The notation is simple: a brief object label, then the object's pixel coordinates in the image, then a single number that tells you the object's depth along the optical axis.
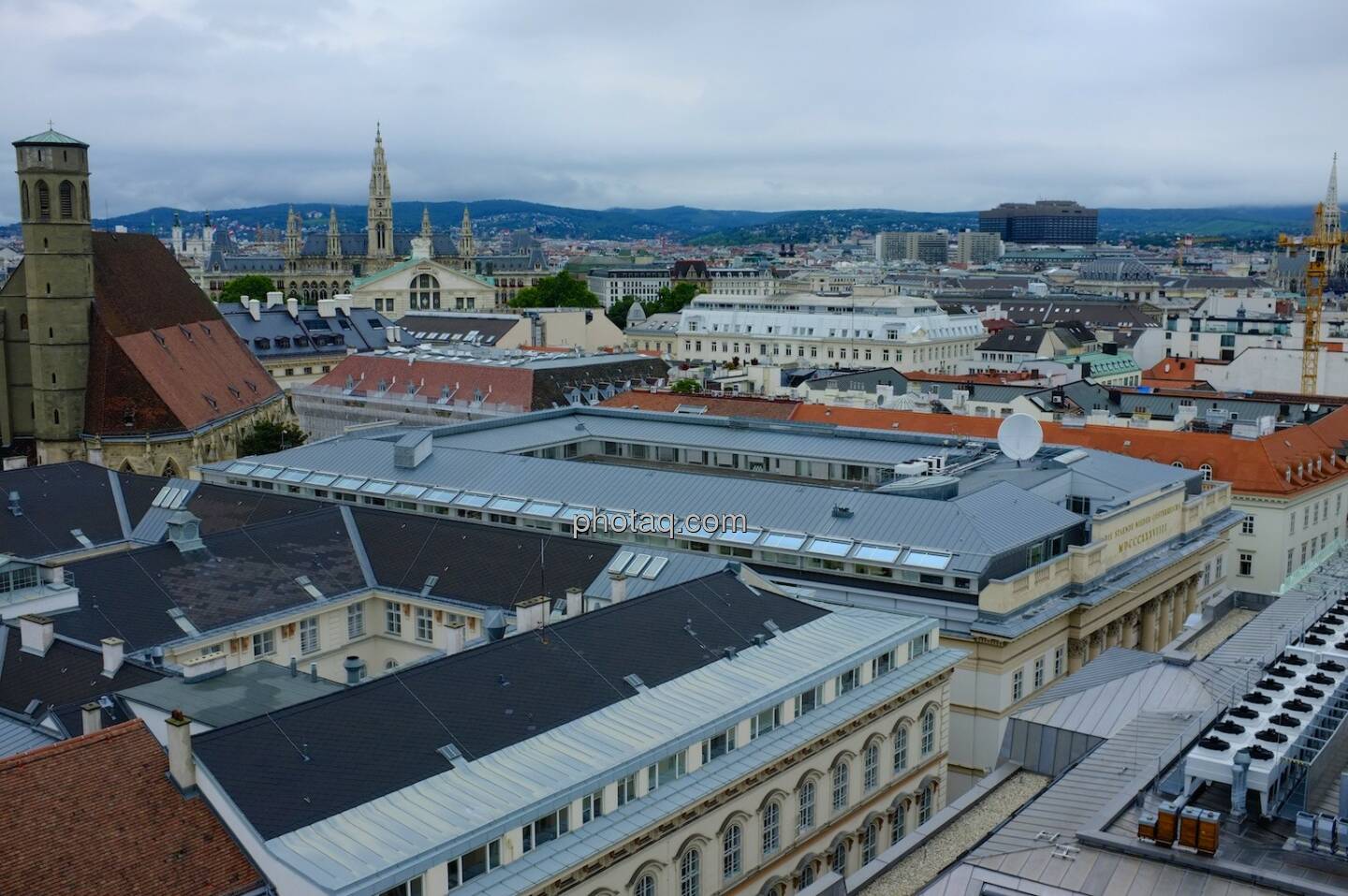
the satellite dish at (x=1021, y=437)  63.22
